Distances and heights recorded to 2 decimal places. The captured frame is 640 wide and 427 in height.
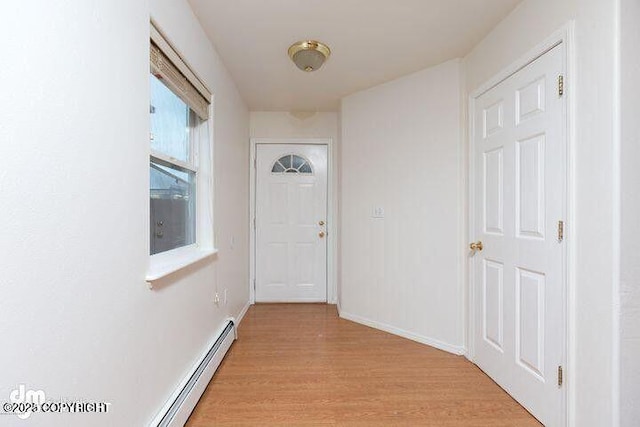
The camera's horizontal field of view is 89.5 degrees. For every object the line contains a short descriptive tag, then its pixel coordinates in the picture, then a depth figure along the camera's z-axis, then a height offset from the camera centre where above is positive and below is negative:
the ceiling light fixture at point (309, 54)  2.28 +1.13
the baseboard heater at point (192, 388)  1.47 -0.95
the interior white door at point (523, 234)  1.61 -0.15
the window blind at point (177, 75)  1.51 +0.73
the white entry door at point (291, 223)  3.91 -0.17
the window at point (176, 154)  1.65 +0.34
